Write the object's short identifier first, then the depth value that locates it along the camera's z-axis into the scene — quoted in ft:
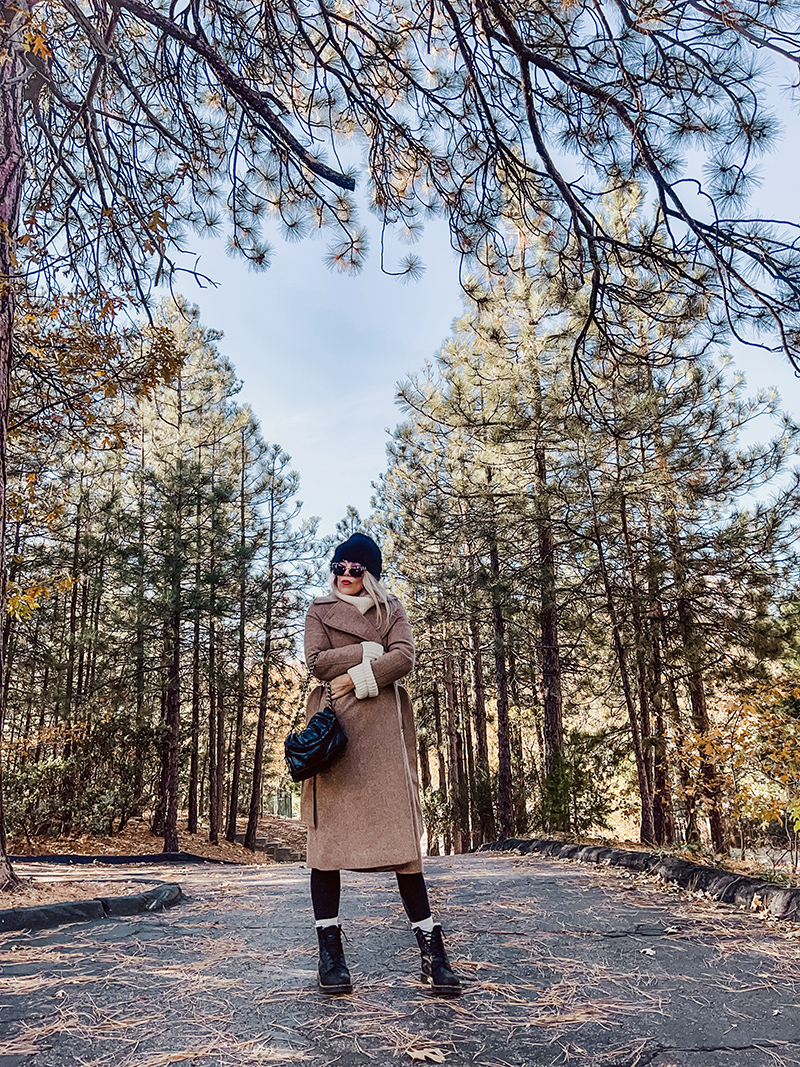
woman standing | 8.38
